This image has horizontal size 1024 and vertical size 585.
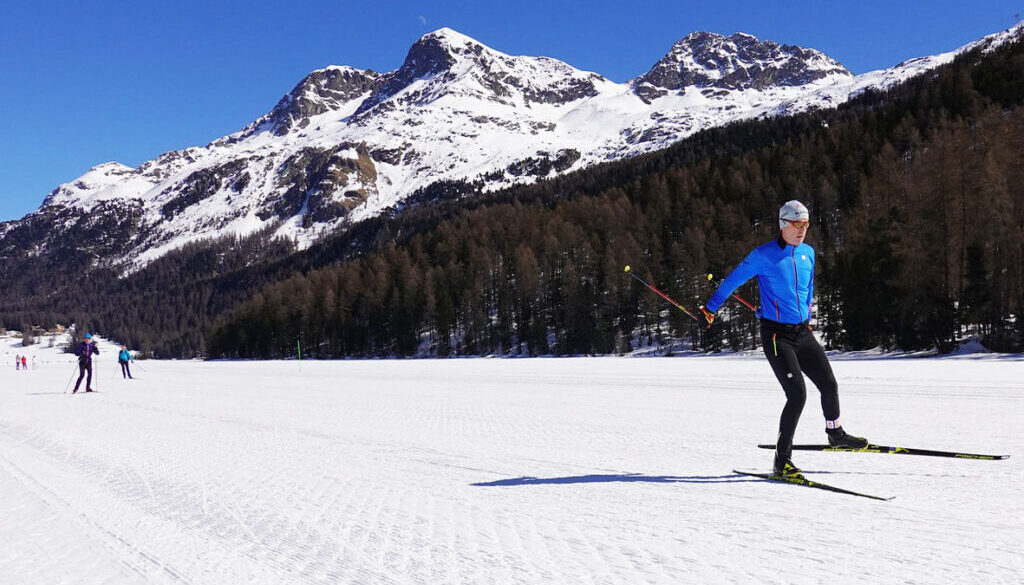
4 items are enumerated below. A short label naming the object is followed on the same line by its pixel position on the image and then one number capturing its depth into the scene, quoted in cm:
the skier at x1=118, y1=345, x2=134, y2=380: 2852
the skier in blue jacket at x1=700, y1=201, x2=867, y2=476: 496
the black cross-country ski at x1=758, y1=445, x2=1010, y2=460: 523
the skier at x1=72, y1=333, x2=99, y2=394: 1883
